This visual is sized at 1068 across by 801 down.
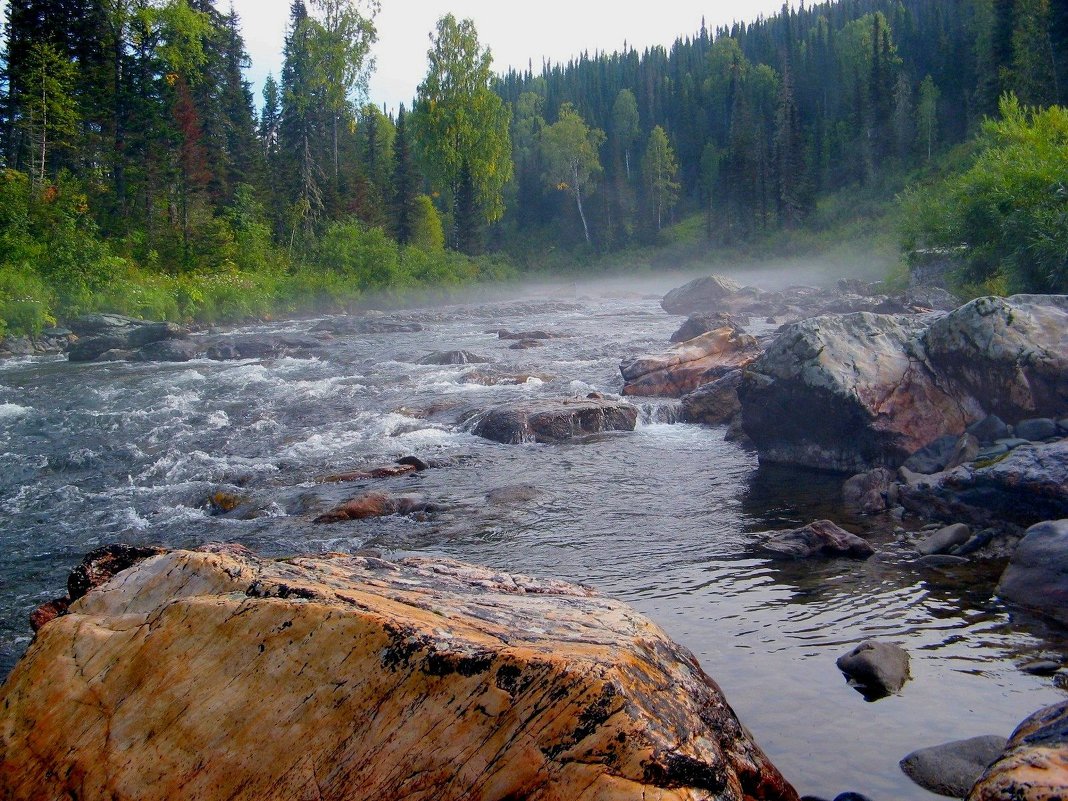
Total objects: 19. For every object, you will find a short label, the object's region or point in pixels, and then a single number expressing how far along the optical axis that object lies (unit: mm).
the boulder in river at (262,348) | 25750
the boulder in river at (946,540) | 8411
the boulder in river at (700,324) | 25484
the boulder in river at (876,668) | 5602
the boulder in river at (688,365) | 17844
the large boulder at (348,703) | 3248
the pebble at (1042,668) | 5762
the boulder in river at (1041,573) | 6699
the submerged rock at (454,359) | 23438
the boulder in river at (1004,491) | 8594
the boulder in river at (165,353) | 25297
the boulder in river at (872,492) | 10109
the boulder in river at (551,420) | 14711
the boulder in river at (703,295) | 37188
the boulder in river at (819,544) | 8461
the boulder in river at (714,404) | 15703
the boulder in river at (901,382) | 11320
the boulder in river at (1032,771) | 2916
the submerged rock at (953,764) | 4414
